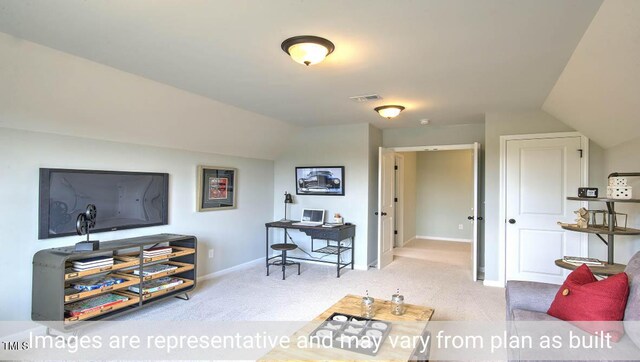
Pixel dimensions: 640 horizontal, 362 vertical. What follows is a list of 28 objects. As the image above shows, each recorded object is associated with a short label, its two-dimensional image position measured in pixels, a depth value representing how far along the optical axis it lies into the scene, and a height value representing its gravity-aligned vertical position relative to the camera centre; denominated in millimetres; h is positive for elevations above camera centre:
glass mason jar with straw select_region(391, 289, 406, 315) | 2460 -832
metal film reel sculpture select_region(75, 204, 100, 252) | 3008 -359
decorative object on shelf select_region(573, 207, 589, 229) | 3169 -258
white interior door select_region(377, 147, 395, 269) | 5348 -265
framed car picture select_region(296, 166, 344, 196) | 5523 +134
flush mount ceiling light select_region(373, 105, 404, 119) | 4078 +939
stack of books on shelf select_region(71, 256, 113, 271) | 2951 -672
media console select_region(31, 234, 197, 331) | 2801 -875
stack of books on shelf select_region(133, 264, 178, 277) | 3476 -867
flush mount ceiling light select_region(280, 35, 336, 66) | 2301 +953
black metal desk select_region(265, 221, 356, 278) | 4930 -679
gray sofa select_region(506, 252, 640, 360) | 1848 -750
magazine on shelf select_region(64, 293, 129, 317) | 2875 -1037
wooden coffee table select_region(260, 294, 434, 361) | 1855 -897
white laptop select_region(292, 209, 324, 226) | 5414 -458
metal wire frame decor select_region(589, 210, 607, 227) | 3896 -319
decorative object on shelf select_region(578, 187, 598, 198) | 3121 -11
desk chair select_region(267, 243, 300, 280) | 4970 -871
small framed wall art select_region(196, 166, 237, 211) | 4629 -12
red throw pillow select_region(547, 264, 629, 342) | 1944 -676
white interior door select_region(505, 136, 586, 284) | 4129 -173
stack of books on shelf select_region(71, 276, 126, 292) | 2990 -878
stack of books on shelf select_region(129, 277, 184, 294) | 3393 -1019
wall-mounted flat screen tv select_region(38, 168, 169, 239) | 3084 -128
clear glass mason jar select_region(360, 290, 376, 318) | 2420 -844
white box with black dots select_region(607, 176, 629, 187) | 2869 +85
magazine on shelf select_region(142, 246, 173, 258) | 3510 -677
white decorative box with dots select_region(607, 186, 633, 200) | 2826 -14
